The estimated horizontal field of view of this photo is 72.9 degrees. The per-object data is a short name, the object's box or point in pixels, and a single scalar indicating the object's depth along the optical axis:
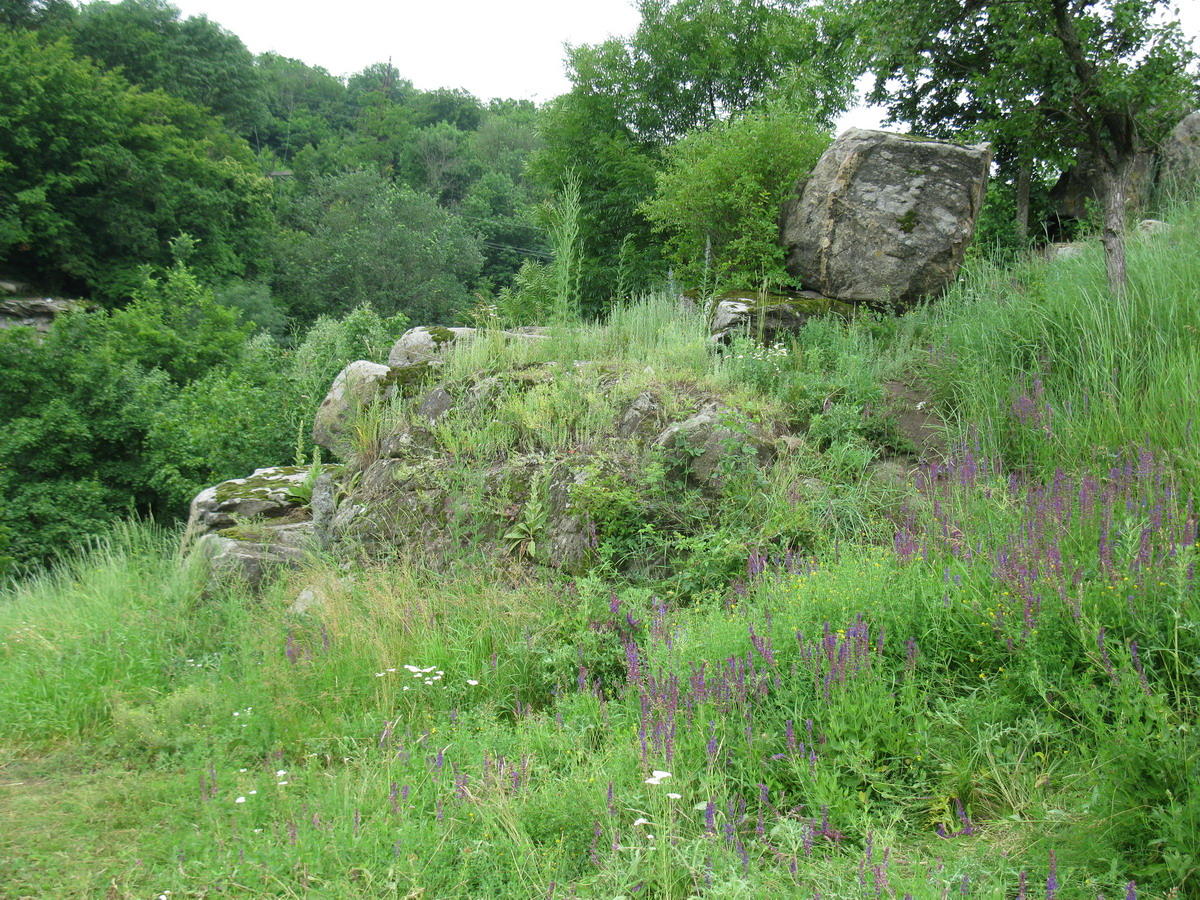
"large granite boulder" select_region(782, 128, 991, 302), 8.86
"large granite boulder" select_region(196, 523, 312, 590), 6.61
